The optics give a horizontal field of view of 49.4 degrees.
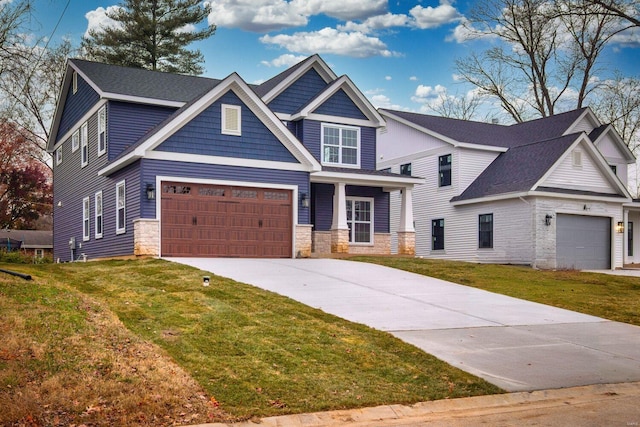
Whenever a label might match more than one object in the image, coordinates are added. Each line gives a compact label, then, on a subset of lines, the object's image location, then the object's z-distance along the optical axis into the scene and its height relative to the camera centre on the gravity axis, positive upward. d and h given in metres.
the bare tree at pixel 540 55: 41.44 +10.46
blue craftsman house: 22.14 +1.81
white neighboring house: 28.45 +1.29
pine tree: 46.44 +12.40
